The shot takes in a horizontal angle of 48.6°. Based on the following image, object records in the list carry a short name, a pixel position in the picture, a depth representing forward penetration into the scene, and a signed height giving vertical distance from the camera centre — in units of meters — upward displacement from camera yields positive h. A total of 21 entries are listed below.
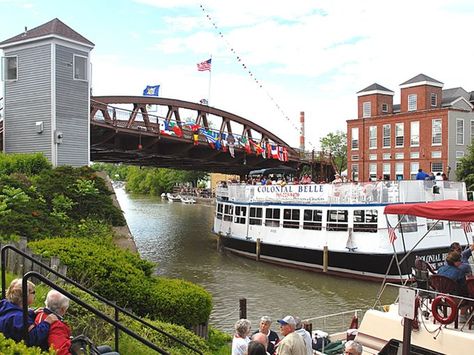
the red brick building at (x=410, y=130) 47.34 +4.63
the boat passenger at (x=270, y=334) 8.61 -3.00
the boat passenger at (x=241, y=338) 8.14 -2.52
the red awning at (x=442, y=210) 9.65 -0.62
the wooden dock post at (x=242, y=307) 14.64 -3.59
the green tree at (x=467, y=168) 41.59 +0.85
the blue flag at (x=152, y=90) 41.06 +6.99
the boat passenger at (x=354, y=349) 7.36 -2.39
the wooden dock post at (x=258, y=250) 29.48 -4.00
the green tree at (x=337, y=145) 79.81 +5.26
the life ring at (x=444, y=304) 8.74 -2.19
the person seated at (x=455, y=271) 9.58 -1.71
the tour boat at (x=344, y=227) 23.61 -2.38
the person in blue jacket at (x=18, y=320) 4.94 -1.37
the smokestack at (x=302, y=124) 80.02 +8.39
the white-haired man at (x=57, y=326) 4.93 -1.42
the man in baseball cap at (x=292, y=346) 6.71 -2.15
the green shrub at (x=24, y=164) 21.58 +0.65
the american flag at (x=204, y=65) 46.72 +10.19
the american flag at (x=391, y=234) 13.00 -1.39
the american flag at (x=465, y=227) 14.33 -1.36
